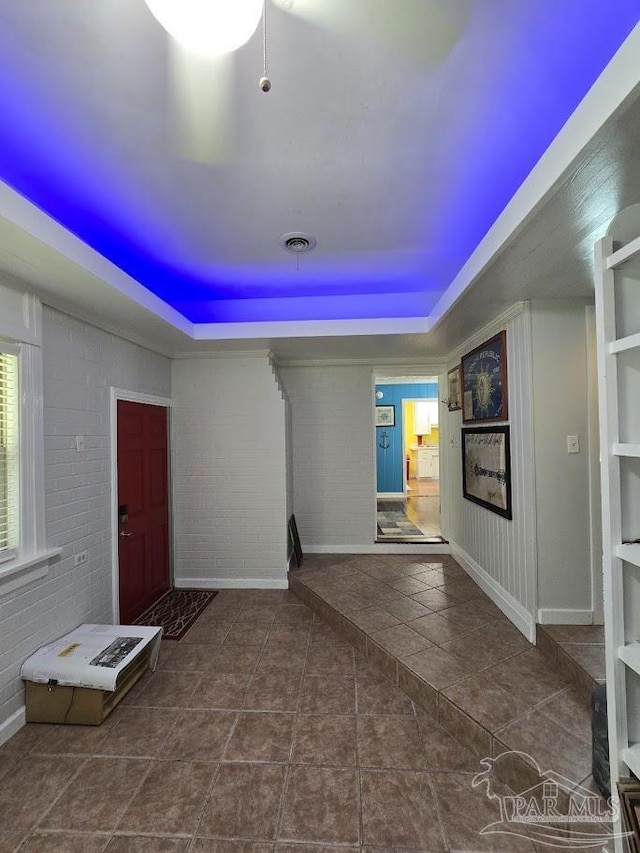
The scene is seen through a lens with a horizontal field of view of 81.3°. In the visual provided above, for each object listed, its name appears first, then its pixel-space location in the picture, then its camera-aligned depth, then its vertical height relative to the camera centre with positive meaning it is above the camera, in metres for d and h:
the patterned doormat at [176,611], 3.00 -1.53
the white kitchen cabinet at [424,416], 8.96 +0.41
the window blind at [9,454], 2.04 -0.08
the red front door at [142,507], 3.03 -0.61
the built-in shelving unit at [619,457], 1.27 -0.10
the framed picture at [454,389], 3.76 +0.45
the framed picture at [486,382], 2.83 +0.42
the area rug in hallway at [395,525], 4.89 -1.31
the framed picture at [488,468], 2.78 -0.30
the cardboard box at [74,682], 2.00 -1.31
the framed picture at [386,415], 7.62 +0.38
